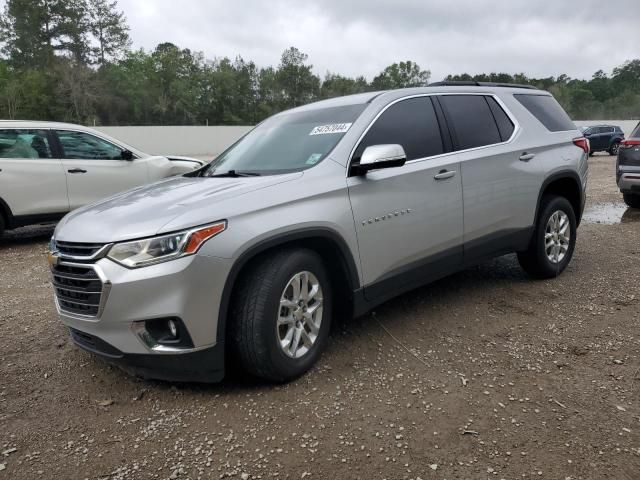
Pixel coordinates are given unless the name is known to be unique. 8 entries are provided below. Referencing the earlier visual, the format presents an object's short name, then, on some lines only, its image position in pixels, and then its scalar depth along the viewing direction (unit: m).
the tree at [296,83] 61.25
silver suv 2.63
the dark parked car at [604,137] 25.75
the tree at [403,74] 74.19
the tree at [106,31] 57.34
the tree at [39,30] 52.44
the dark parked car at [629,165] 8.55
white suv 6.82
